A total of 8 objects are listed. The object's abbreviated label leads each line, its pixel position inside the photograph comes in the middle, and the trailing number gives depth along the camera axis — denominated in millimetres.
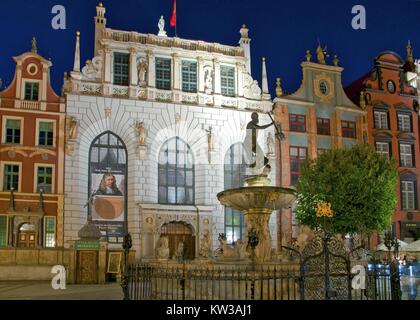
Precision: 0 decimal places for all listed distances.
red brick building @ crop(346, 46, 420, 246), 42844
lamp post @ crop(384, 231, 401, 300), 13492
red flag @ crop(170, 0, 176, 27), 37725
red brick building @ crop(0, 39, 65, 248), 33250
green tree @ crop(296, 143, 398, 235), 32781
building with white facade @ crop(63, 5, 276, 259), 35625
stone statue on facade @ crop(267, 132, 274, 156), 39250
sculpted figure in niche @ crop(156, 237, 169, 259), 25516
